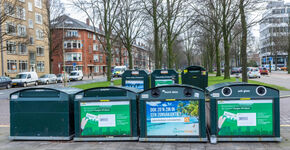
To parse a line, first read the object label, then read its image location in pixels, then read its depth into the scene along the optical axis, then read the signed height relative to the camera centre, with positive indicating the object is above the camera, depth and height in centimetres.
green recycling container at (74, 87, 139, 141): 572 -93
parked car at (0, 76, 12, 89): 2739 -74
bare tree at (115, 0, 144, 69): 2942 +606
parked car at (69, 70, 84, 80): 4259 -18
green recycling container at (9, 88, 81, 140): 590 -94
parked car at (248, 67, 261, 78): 3397 -24
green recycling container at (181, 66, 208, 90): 1137 -22
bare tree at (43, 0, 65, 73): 3938 +999
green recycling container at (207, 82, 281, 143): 544 -89
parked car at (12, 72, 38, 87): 3006 -54
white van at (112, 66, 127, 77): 5191 +51
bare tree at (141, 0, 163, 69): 2223 +594
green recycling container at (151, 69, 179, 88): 1110 -19
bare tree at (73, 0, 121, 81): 2653 +675
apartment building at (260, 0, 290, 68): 5212 +677
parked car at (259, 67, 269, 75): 4290 +1
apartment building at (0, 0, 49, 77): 3884 +443
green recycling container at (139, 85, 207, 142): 556 -93
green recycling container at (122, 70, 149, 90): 1108 -26
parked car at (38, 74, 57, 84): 3521 -63
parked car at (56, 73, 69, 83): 3988 -74
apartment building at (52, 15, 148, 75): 5941 +616
